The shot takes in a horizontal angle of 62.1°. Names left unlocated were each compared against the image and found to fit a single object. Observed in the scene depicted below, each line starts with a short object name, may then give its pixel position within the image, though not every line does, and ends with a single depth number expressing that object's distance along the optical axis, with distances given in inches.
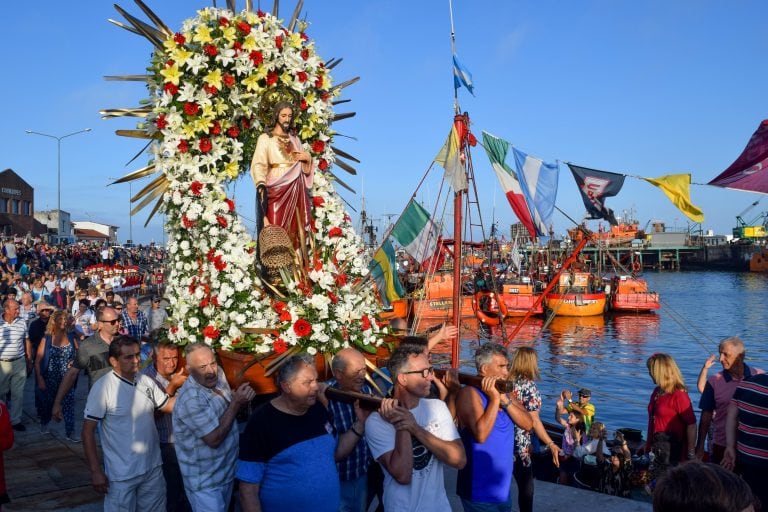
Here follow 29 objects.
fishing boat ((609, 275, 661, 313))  1596.9
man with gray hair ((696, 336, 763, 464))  228.5
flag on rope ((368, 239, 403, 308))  371.6
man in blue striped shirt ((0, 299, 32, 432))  334.3
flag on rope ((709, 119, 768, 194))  301.9
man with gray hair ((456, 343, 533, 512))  163.0
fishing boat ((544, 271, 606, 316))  1546.5
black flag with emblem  352.2
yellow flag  317.7
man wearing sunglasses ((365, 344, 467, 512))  136.0
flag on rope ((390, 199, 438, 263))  410.0
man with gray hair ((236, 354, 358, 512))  138.9
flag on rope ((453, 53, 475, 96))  325.1
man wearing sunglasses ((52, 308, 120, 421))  261.4
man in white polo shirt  179.6
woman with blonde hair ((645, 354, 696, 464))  243.6
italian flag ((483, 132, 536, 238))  351.3
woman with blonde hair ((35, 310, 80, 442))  333.7
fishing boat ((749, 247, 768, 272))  3117.6
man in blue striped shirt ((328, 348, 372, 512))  168.7
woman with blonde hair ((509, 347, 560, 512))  218.1
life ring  1339.8
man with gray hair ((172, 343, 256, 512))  166.7
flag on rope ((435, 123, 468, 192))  283.0
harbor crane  3560.5
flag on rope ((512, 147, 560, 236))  350.6
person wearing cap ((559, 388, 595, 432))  372.5
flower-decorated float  245.6
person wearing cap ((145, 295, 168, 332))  440.5
